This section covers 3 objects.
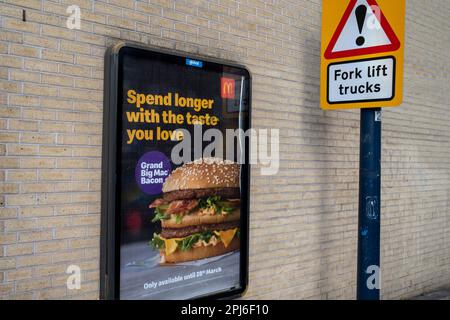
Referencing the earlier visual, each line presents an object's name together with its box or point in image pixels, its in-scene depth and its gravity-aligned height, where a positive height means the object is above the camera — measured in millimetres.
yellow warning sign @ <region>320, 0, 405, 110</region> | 3762 +864
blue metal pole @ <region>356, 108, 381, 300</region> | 3969 -371
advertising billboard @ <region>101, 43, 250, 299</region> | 3346 -123
